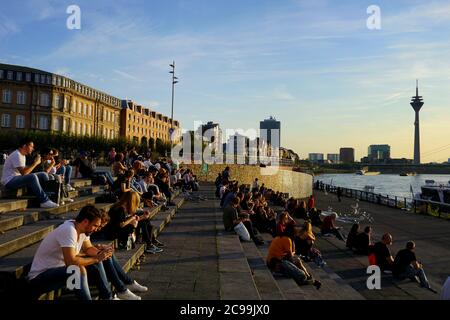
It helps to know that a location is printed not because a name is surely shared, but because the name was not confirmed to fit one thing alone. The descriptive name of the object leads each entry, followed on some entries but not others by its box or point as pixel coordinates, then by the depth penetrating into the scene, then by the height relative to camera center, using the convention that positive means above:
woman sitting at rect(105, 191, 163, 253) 7.28 -1.02
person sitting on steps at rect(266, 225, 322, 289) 8.32 -2.05
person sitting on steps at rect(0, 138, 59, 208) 8.47 -0.27
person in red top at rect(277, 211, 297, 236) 10.92 -1.59
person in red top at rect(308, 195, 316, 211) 21.89 -2.02
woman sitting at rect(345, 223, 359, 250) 13.17 -2.35
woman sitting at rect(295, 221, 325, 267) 10.97 -2.17
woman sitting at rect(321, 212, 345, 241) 15.76 -2.40
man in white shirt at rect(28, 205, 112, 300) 4.48 -1.11
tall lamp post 35.12 +7.99
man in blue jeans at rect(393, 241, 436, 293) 9.82 -2.46
